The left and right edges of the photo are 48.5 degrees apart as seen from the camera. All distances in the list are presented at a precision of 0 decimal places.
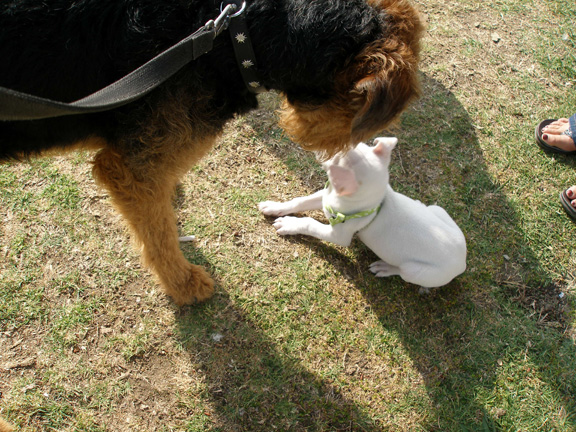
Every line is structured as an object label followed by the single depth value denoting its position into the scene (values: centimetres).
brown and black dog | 89
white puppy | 112
